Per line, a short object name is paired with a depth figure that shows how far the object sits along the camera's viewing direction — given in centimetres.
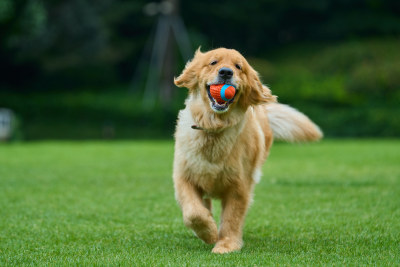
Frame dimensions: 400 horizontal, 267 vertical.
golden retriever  1019
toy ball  1004
